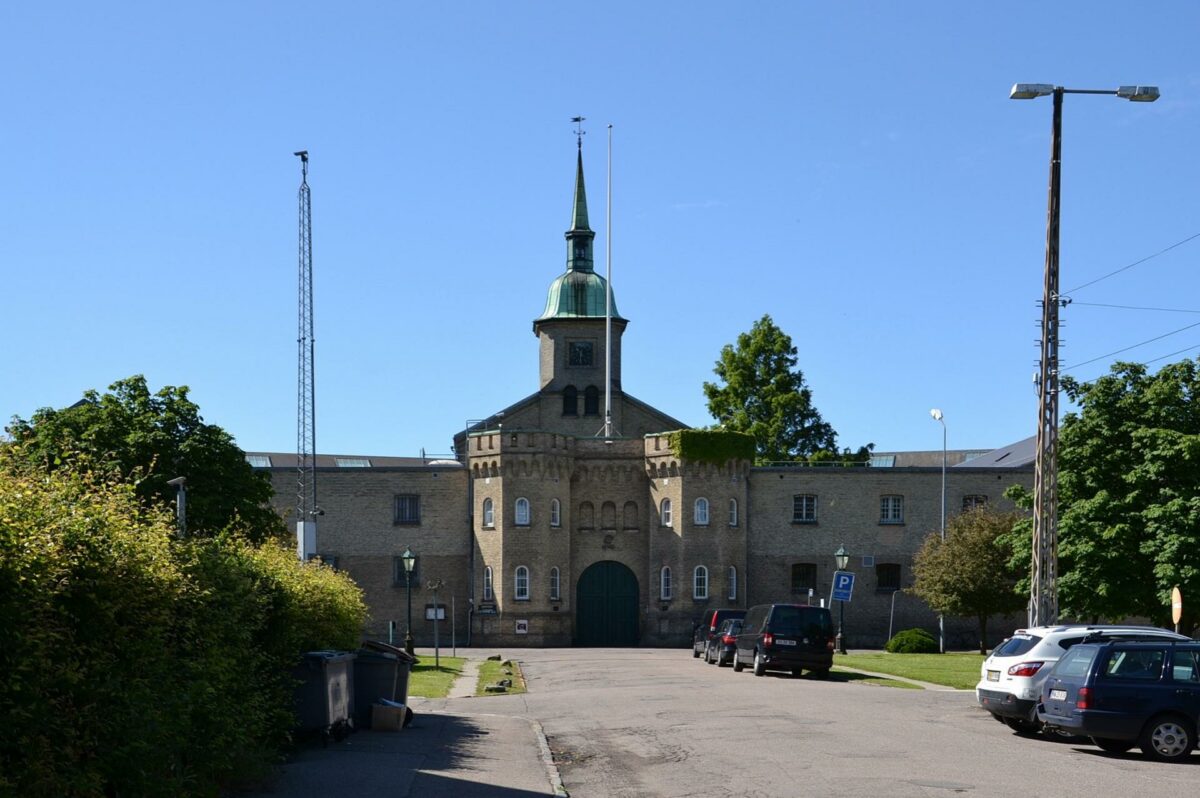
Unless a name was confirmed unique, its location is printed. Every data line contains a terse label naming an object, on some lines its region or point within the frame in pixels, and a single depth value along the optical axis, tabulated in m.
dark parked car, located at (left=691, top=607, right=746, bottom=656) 46.53
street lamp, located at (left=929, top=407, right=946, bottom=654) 56.89
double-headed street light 27.05
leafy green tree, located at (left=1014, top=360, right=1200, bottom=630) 35.94
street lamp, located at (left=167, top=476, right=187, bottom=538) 25.24
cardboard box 20.39
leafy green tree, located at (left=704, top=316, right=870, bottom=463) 77.31
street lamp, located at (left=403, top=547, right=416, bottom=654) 44.92
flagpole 65.19
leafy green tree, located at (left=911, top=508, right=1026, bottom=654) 52.41
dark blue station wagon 17.97
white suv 20.67
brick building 61.56
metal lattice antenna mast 61.12
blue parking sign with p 42.72
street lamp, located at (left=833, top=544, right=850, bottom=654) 47.59
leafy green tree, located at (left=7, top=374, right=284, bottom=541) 39.16
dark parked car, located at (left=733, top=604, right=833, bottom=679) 36.16
